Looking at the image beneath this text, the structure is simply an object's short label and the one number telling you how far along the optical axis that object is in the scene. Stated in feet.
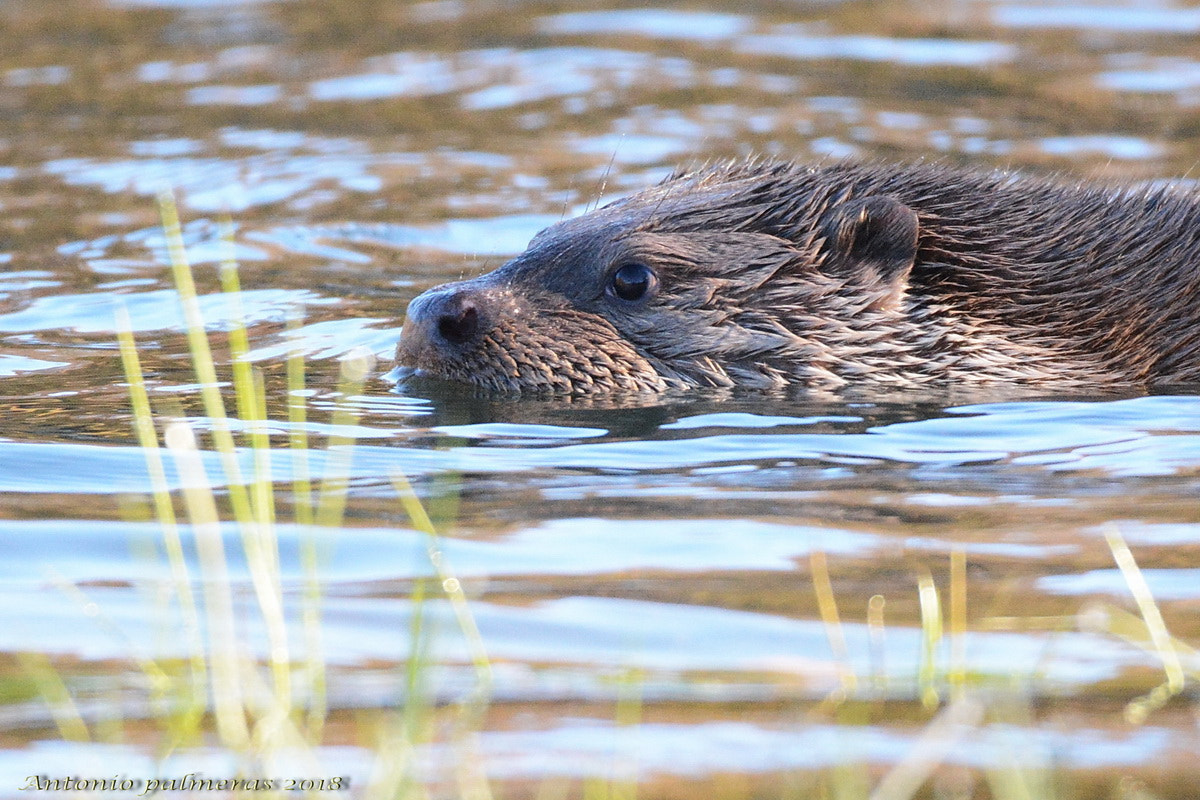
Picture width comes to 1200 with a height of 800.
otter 35.91
